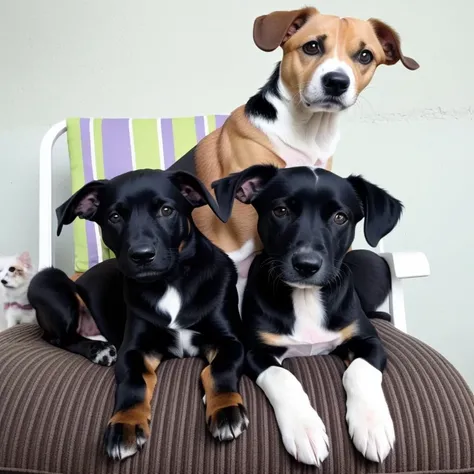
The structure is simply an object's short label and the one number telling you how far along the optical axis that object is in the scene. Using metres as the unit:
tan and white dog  1.49
